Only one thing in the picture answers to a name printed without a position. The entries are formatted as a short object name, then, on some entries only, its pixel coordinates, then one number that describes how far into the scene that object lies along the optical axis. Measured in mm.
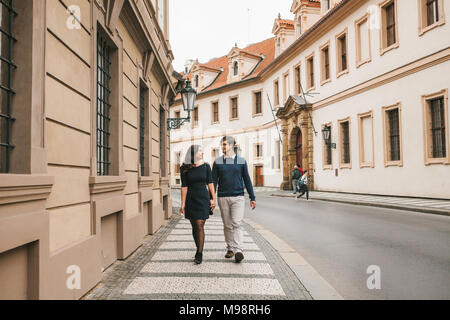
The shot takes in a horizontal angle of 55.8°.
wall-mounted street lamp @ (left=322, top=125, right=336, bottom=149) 23000
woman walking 6145
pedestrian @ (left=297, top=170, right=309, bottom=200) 19172
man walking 6215
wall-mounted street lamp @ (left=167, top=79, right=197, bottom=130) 12703
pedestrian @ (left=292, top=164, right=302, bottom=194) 22750
